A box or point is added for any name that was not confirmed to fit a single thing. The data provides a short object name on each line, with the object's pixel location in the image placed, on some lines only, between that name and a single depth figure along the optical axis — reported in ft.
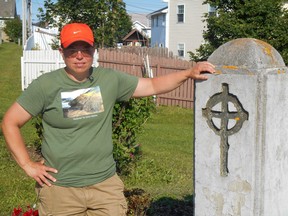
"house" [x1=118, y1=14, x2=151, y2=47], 158.60
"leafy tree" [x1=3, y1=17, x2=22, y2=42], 201.05
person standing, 10.35
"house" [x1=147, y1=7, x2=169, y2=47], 119.75
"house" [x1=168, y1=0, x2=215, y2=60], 100.17
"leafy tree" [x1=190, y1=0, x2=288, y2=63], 50.14
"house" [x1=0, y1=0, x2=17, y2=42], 246.47
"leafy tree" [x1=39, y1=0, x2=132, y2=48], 55.36
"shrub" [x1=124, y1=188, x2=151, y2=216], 14.69
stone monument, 10.59
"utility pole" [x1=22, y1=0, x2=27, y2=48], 98.71
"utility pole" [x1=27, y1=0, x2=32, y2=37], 126.76
